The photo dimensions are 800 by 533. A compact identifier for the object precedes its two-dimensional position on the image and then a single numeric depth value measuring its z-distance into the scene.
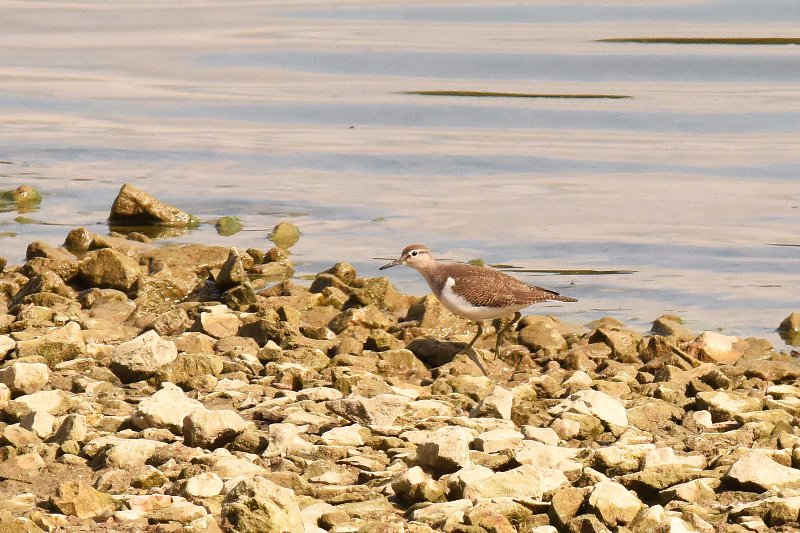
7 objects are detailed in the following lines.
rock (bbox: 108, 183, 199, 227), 26.00
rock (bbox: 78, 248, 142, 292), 18.89
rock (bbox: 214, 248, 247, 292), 18.56
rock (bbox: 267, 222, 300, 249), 24.81
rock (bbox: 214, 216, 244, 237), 25.98
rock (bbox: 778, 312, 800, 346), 18.87
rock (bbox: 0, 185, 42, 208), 28.30
